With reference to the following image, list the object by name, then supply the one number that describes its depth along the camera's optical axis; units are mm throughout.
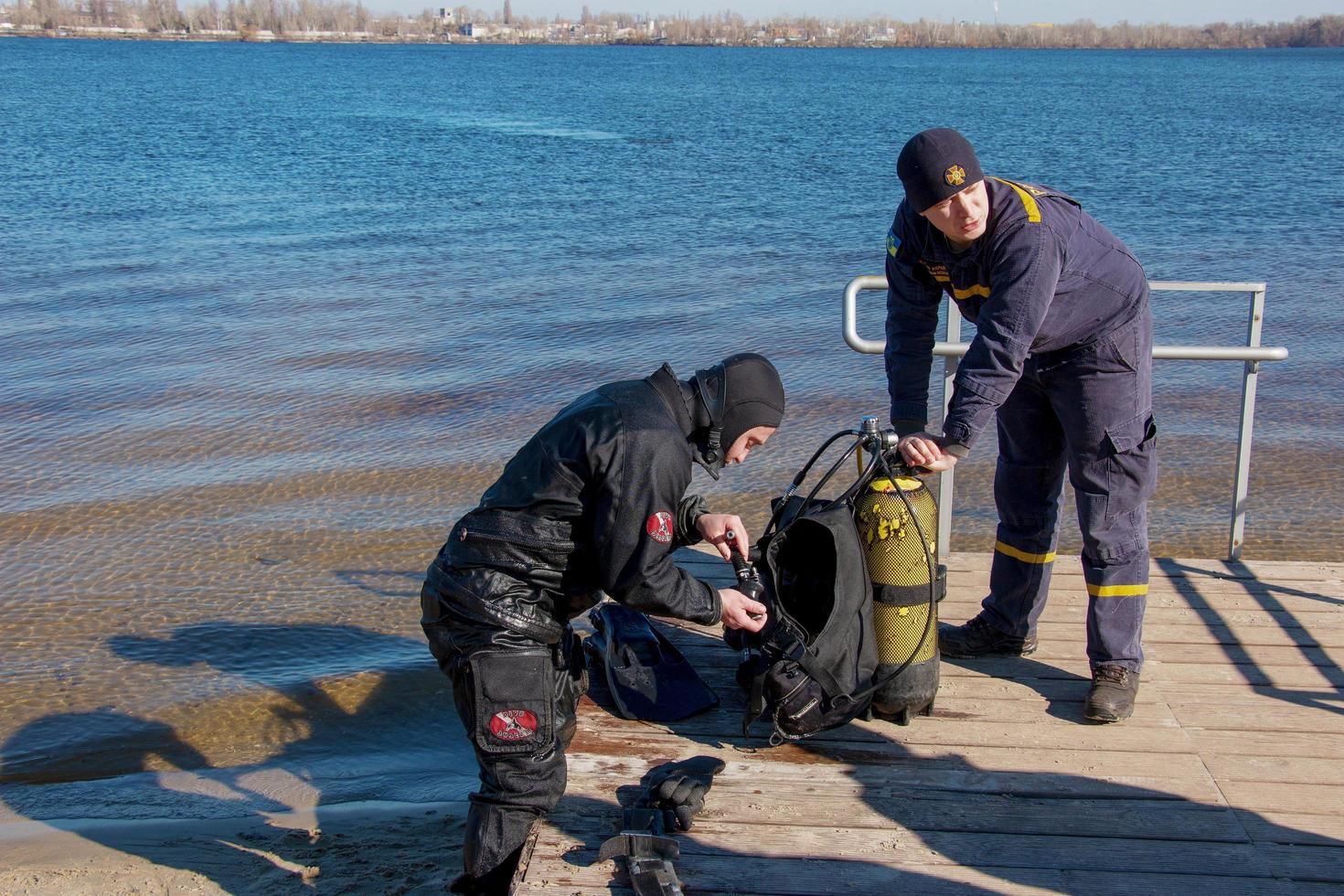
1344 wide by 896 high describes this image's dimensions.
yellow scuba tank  3406
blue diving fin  3547
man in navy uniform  3201
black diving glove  2906
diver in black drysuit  2865
